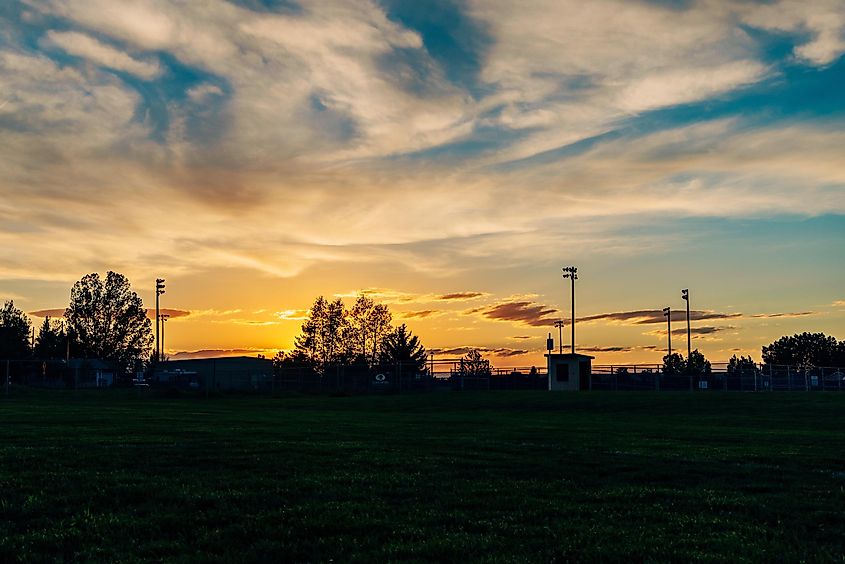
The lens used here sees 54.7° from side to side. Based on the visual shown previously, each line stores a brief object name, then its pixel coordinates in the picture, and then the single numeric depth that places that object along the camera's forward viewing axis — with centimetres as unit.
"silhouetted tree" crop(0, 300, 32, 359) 12788
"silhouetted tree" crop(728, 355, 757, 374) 8444
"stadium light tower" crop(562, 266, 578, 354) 10619
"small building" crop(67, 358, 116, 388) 9628
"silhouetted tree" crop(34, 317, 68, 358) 13650
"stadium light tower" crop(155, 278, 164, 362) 10925
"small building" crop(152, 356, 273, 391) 9094
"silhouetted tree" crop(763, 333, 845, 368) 17846
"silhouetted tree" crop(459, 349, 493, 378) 8644
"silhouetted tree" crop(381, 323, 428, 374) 12694
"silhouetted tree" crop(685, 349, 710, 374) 9612
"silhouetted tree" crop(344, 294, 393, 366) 12725
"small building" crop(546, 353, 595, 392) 7525
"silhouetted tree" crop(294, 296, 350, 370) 12706
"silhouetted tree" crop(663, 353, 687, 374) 13874
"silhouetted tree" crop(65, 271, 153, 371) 12762
